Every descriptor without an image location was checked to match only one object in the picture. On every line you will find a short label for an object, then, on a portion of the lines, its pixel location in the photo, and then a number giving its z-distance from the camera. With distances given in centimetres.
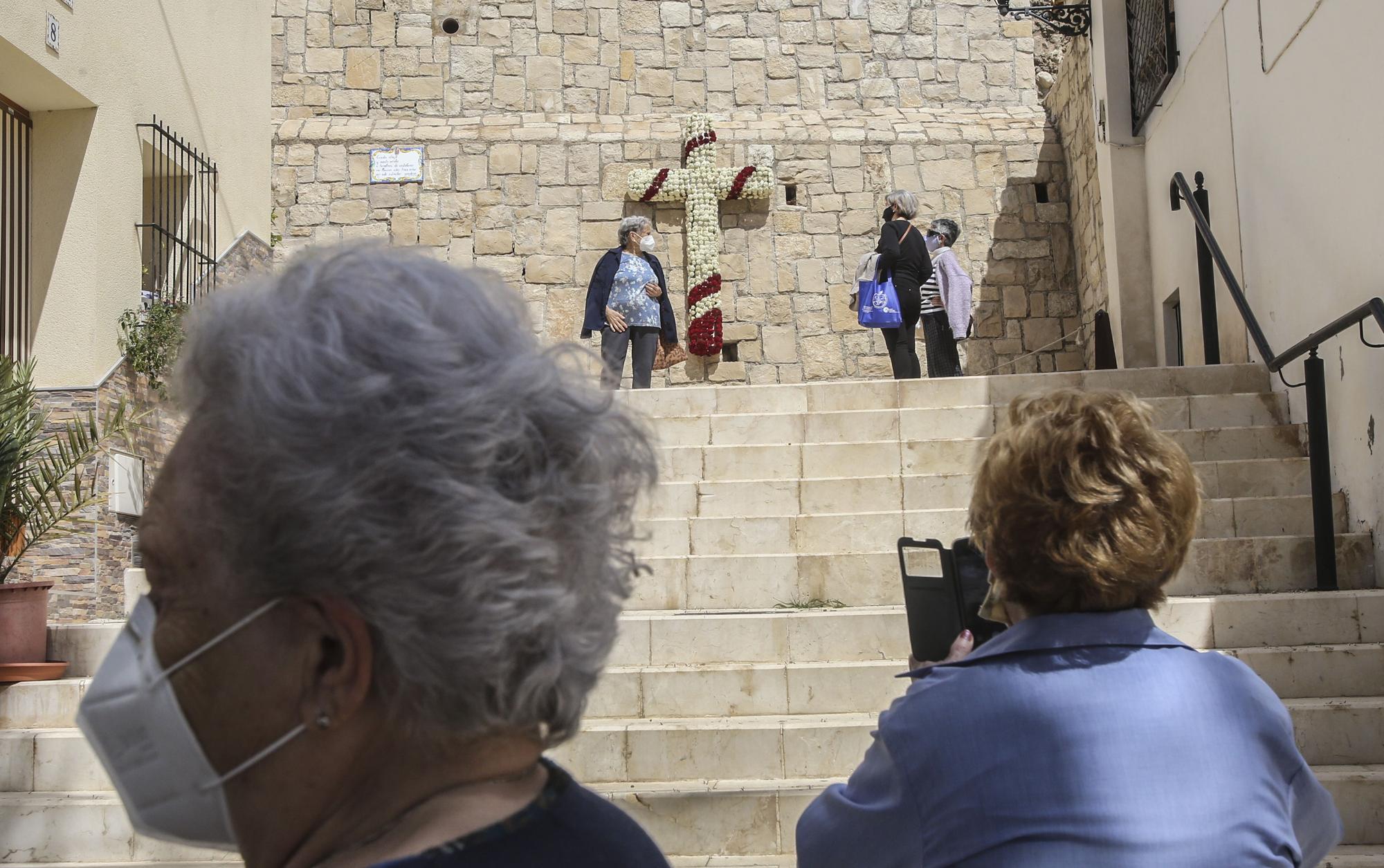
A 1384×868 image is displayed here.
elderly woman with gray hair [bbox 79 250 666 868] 91
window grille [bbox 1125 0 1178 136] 871
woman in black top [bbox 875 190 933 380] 833
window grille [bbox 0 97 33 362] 639
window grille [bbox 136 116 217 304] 751
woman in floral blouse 836
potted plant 463
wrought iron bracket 1040
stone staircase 387
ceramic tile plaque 1220
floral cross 1199
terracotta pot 461
